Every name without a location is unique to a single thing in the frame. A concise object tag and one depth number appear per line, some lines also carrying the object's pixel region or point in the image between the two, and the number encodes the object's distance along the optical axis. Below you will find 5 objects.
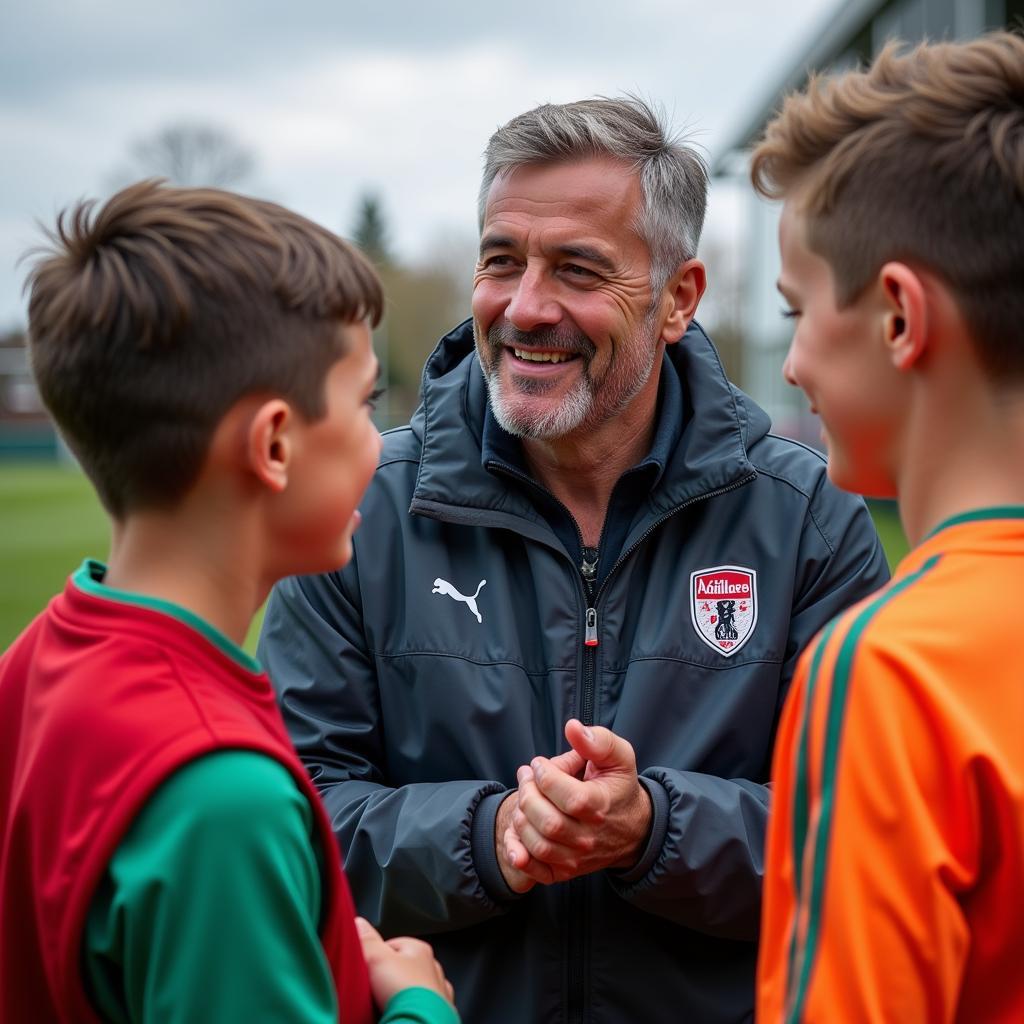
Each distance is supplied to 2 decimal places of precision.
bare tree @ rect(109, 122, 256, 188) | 48.81
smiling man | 2.48
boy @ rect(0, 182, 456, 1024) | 1.33
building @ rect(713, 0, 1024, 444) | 14.05
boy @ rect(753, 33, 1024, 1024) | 1.30
